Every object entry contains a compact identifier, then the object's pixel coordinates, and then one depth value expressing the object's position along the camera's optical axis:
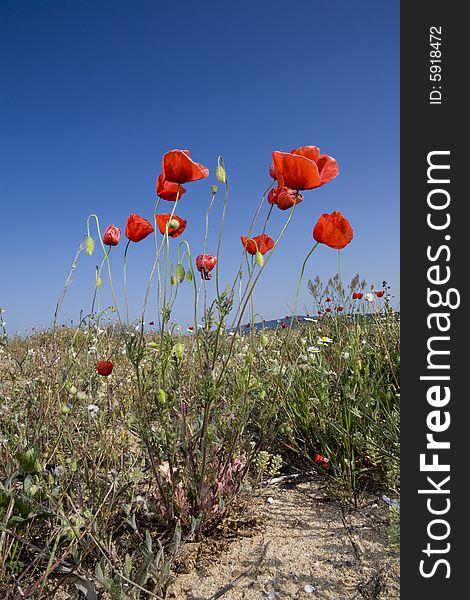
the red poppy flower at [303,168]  0.55
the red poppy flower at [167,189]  0.60
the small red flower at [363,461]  0.78
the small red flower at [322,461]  0.78
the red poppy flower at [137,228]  0.63
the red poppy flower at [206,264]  0.65
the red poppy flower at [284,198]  0.62
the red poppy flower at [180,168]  0.57
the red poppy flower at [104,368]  0.69
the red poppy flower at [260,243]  0.66
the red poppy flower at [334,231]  0.63
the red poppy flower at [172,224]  0.61
